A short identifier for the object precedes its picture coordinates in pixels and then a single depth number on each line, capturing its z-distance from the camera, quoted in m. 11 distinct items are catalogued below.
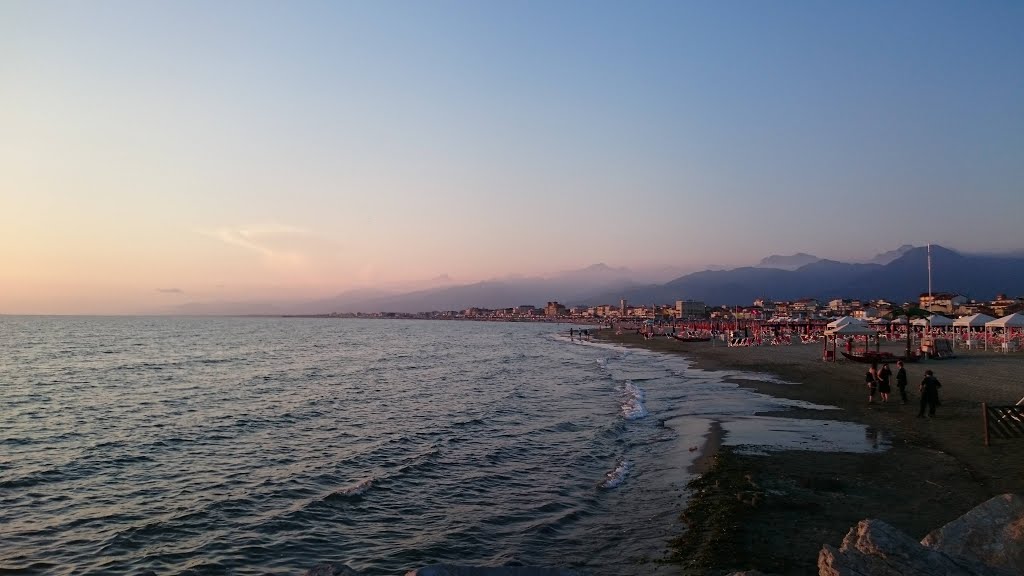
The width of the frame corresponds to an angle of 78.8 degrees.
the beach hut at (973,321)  39.81
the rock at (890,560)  5.18
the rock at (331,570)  5.12
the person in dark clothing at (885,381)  20.98
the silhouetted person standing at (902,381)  20.70
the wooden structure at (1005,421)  13.75
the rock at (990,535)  5.92
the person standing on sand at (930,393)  17.72
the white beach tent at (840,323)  33.69
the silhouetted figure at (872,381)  21.61
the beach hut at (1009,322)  36.38
